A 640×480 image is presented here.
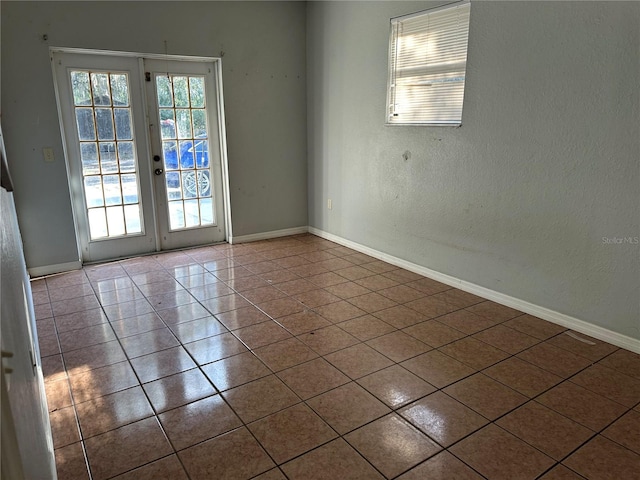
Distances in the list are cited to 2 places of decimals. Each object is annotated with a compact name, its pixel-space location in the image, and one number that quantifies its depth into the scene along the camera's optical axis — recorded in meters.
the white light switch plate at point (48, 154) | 3.89
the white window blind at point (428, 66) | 3.44
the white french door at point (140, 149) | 4.12
